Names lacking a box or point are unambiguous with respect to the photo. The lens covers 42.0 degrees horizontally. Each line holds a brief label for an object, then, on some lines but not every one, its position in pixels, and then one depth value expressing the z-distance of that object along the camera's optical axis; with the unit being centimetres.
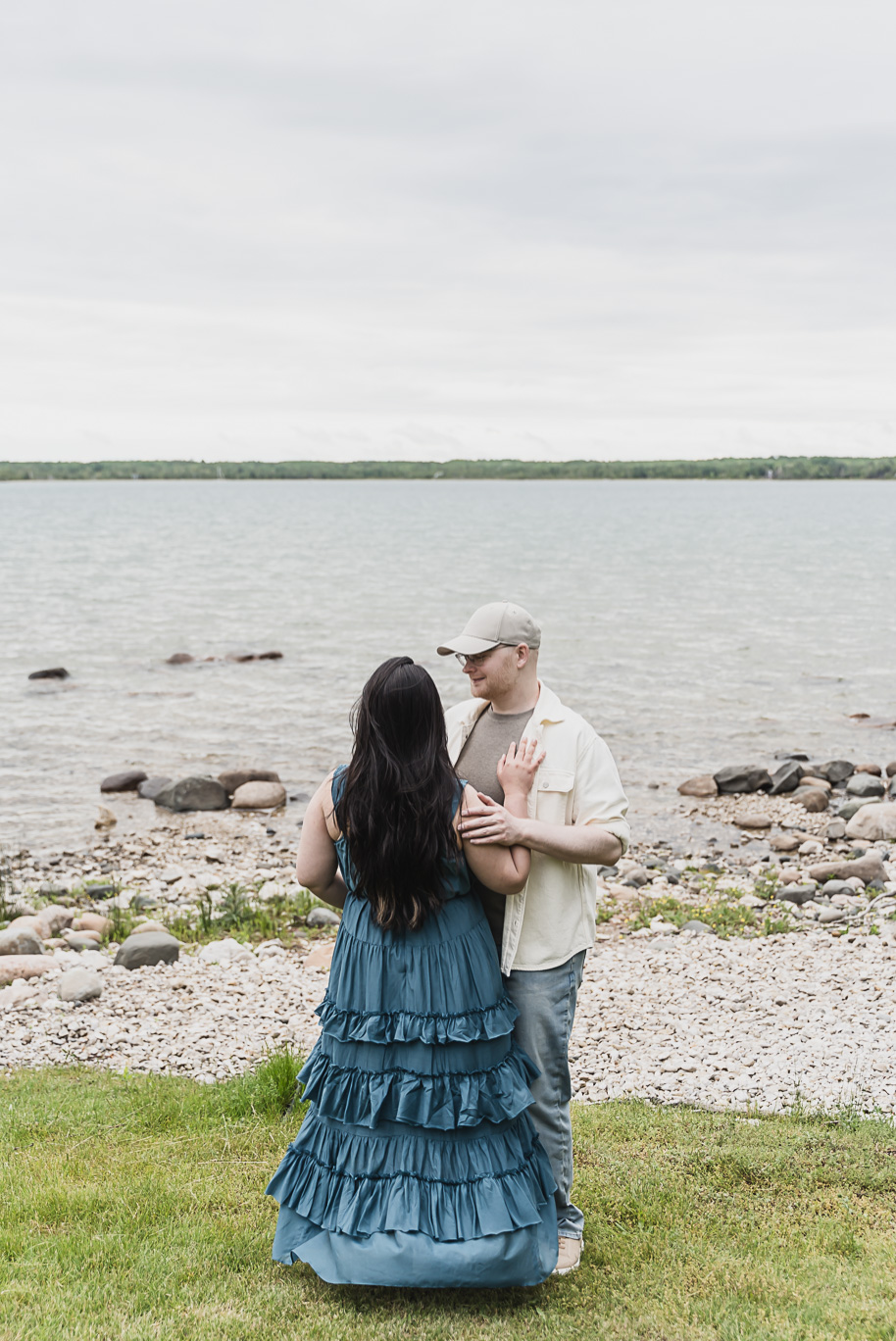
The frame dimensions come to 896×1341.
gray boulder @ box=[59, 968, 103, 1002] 899
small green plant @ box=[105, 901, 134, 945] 1117
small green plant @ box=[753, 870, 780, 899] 1236
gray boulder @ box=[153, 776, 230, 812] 1738
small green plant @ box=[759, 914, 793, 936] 1095
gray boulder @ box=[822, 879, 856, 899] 1216
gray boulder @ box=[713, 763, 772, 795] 1777
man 470
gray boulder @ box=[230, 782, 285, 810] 1730
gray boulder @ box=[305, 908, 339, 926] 1140
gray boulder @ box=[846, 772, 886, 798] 1741
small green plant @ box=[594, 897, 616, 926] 1162
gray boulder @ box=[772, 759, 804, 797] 1777
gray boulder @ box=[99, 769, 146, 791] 1836
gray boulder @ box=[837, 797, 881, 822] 1610
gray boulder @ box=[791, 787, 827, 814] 1678
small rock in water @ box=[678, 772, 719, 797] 1777
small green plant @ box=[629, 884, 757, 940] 1122
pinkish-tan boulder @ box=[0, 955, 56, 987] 957
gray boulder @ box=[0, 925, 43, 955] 1029
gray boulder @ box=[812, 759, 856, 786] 1848
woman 431
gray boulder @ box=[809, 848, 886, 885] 1271
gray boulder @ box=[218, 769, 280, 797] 1809
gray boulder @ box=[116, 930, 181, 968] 999
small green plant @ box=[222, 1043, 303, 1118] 645
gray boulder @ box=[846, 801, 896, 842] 1470
